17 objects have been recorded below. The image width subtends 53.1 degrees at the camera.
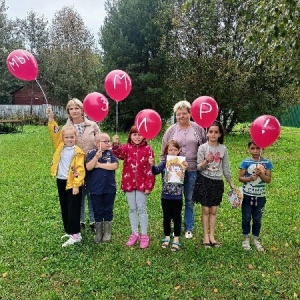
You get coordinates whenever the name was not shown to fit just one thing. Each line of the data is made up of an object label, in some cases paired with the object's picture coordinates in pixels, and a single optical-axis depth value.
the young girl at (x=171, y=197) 3.53
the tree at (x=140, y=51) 14.77
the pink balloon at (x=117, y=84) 3.68
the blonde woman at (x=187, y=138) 3.62
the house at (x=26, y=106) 24.05
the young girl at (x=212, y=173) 3.53
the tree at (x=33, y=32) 30.14
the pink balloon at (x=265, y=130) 3.23
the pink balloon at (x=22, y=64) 3.66
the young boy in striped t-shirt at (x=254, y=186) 3.48
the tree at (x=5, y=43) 23.20
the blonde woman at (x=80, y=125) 3.68
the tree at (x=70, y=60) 21.14
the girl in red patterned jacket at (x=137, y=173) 3.60
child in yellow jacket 3.56
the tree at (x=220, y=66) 12.60
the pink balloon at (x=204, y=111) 3.53
